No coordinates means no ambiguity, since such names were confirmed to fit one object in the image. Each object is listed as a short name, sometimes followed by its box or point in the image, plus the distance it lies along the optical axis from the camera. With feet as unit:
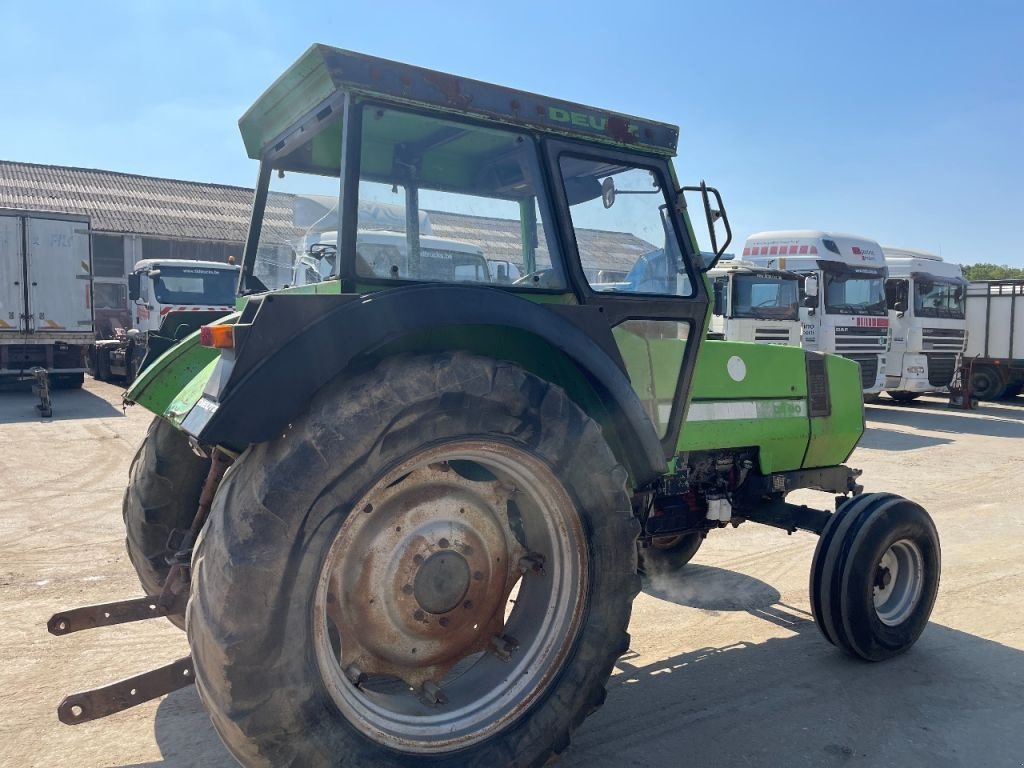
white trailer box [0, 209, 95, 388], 46.09
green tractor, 7.34
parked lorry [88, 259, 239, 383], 48.91
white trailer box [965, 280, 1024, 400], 57.26
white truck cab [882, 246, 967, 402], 50.78
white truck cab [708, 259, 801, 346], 40.11
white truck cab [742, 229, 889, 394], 43.91
